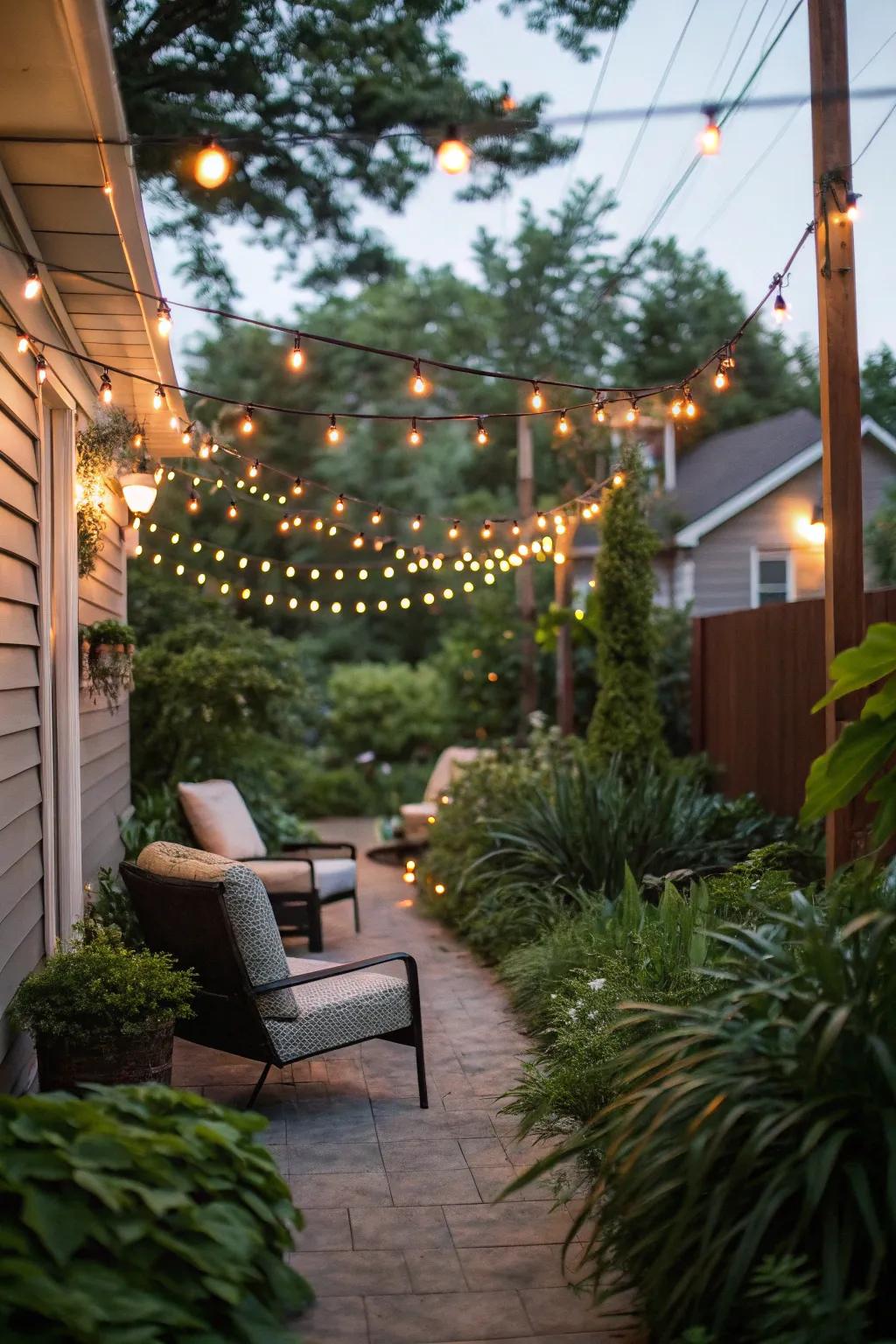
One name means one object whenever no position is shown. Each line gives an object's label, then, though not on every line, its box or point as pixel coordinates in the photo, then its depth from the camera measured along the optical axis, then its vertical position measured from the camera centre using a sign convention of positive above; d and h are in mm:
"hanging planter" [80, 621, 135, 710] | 6348 +59
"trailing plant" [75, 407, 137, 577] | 6223 +1061
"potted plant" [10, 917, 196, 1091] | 4227 -1200
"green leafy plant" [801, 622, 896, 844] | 3781 -299
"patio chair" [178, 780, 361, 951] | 7820 -1327
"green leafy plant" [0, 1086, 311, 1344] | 2350 -1151
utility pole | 5629 +1291
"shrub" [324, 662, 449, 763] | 17281 -782
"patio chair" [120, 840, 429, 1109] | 4613 -1212
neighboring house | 16703 +1517
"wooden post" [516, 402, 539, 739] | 14289 +759
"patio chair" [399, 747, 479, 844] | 11477 -1316
